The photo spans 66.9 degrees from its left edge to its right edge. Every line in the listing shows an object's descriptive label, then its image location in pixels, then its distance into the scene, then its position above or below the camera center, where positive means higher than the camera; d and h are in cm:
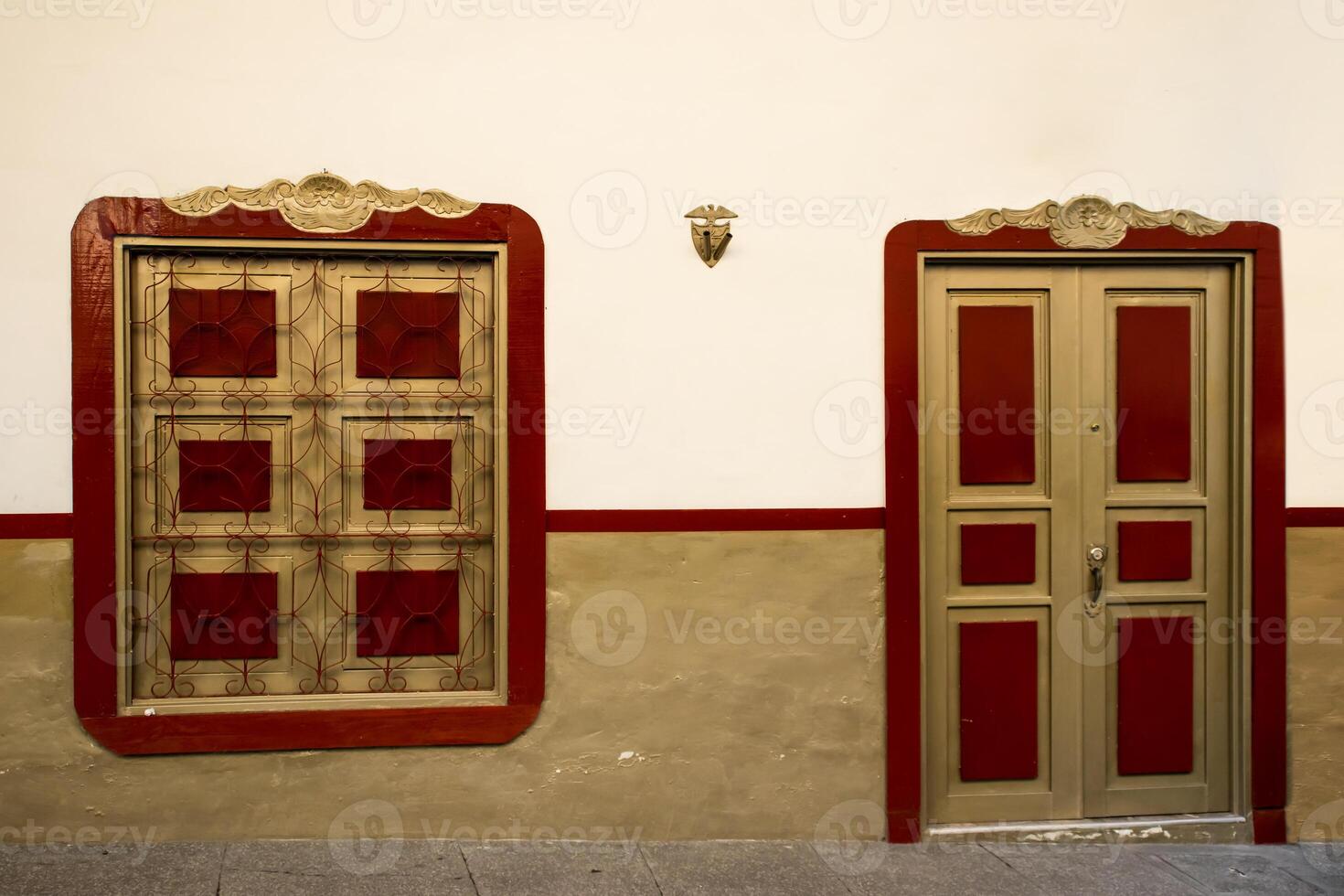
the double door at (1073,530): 393 -30
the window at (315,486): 368 -13
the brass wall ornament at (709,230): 375 +82
